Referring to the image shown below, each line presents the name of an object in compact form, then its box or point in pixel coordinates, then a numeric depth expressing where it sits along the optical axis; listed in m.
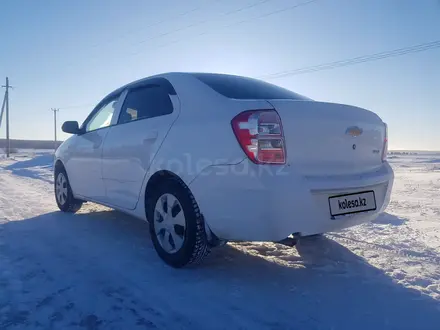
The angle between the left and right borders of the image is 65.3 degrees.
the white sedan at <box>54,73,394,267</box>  2.23
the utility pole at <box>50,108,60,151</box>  49.15
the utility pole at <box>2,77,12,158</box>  34.89
